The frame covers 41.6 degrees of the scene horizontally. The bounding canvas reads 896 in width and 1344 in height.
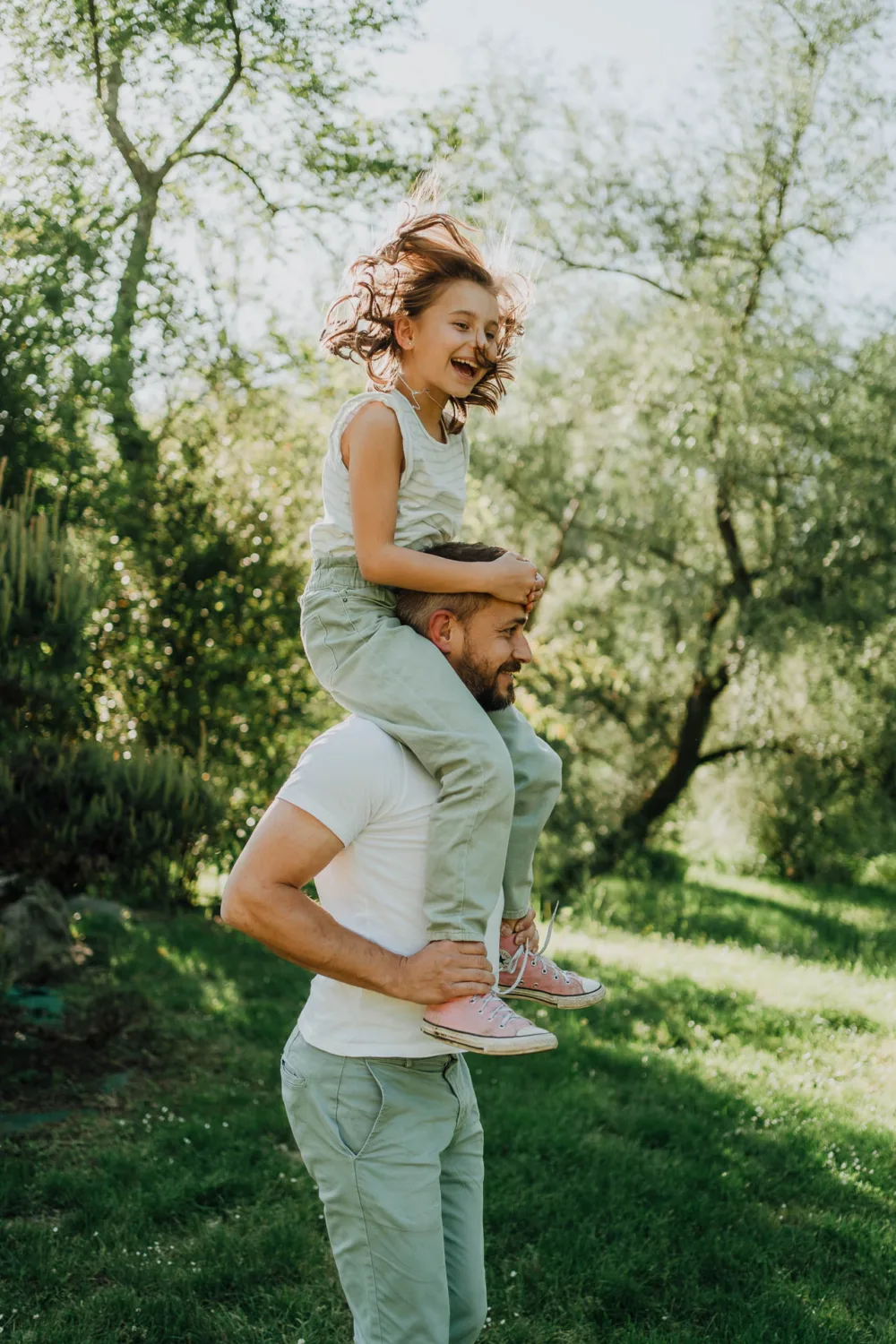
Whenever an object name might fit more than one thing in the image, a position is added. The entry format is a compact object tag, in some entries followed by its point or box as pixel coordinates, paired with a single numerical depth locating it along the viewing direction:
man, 1.96
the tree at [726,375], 11.70
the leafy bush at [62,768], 5.23
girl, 2.19
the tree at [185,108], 8.37
